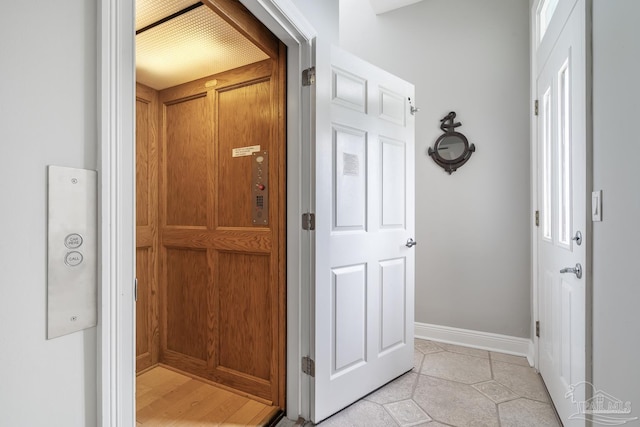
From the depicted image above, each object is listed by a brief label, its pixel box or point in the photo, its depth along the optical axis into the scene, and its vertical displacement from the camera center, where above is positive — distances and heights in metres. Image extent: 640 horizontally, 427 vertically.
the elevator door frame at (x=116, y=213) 0.72 +0.00
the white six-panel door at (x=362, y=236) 1.71 -0.14
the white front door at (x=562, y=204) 1.38 +0.06
